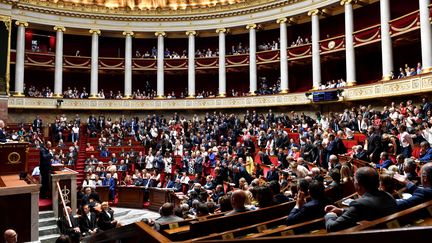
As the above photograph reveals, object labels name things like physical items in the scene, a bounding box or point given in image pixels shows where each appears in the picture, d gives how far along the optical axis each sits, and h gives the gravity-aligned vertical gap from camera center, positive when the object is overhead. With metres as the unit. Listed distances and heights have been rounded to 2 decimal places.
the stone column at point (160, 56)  28.33 +6.50
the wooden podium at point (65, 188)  9.50 -1.48
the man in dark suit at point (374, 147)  9.52 -0.36
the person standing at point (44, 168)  9.87 -0.91
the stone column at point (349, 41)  21.27 +5.77
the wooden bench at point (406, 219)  2.20 -0.58
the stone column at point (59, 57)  26.47 +6.03
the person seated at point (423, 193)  3.13 -0.55
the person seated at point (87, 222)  8.15 -2.03
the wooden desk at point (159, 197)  13.36 -2.41
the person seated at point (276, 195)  4.78 -0.88
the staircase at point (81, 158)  16.53 -1.18
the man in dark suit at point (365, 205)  2.58 -0.54
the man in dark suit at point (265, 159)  13.70 -0.95
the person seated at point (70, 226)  7.41 -2.02
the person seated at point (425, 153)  7.89 -0.44
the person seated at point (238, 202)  3.89 -0.75
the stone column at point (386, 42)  19.17 +5.07
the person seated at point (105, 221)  7.65 -1.90
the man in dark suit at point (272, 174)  9.98 -1.14
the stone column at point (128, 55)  28.25 +6.53
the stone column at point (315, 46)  23.23 +5.94
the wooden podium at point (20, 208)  7.13 -1.49
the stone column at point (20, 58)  24.76 +5.62
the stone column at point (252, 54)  26.38 +6.14
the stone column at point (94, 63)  27.23 +5.76
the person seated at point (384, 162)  7.86 -0.63
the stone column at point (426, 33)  16.55 +4.82
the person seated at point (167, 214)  4.44 -1.03
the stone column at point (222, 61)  27.19 +5.82
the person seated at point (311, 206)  3.39 -0.71
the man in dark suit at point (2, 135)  8.77 +0.02
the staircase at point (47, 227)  8.48 -2.30
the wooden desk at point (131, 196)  14.45 -2.53
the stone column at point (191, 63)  27.89 +5.82
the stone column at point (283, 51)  24.86 +6.03
